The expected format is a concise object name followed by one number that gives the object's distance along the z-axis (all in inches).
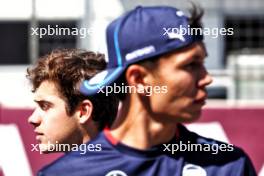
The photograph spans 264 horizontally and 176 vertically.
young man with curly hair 308.2
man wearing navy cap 237.9
